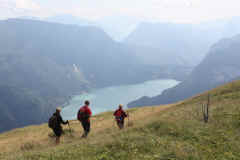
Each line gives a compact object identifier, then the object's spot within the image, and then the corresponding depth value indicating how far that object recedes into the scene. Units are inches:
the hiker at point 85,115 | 658.8
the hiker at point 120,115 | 786.2
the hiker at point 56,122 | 638.1
